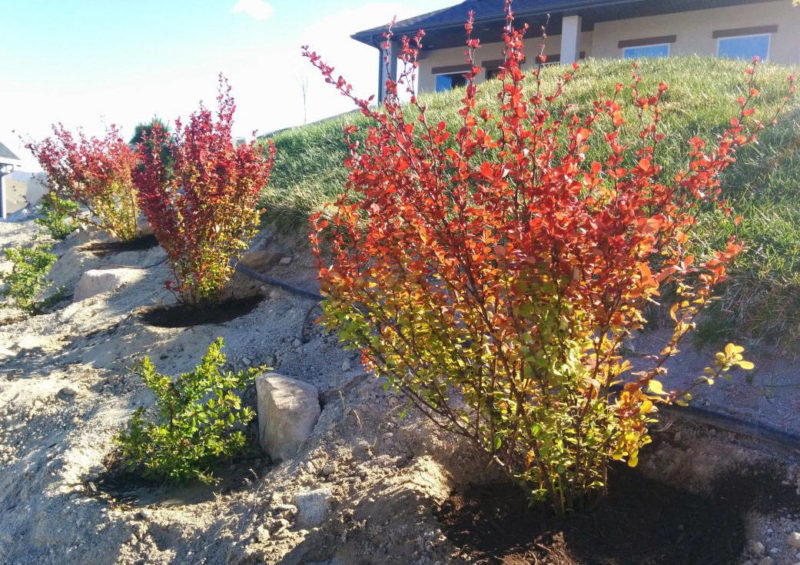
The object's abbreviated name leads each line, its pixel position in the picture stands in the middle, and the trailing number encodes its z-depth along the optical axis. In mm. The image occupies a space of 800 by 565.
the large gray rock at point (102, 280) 6914
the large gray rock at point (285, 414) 3537
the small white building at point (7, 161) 21558
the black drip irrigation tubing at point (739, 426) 2713
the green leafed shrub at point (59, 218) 11031
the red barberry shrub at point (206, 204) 5527
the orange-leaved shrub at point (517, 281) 2070
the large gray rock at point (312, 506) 2848
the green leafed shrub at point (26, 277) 7449
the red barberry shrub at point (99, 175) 9250
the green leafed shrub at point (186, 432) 3414
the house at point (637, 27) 13438
